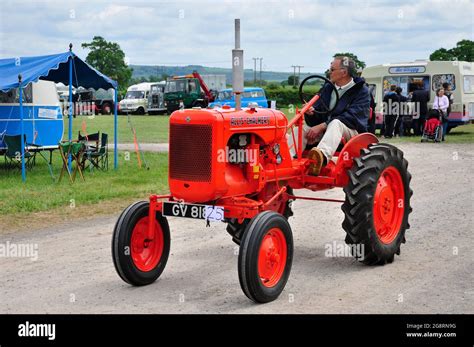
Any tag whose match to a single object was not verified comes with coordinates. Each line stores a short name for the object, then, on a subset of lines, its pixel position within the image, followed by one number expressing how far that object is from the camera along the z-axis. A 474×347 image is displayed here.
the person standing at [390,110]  24.56
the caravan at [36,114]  16.91
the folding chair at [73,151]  14.61
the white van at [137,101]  49.83
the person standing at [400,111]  24.73
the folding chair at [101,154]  15.84
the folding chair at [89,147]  15.70
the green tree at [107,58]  76.88
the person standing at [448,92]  24.83
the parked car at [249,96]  38.08
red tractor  6.46
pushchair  23.19
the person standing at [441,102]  23.72
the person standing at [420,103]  25.08
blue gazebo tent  14.53
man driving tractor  7.71
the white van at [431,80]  25.75
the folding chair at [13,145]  15.37
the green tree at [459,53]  66.56
